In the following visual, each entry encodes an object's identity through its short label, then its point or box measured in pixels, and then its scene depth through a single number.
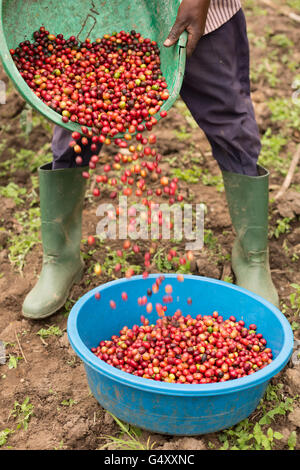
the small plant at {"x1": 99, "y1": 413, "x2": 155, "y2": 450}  2.12
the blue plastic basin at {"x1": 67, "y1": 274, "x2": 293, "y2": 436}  1.95
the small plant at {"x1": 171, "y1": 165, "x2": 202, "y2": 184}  3.90
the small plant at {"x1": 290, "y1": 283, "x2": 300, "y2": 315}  2.84
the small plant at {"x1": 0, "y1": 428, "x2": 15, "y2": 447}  2.19
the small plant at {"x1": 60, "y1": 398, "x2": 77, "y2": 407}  2.37
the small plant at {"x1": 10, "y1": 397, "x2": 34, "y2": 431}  2.29
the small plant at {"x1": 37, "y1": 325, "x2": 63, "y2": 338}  2.78
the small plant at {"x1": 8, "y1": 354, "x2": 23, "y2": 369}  2.59
